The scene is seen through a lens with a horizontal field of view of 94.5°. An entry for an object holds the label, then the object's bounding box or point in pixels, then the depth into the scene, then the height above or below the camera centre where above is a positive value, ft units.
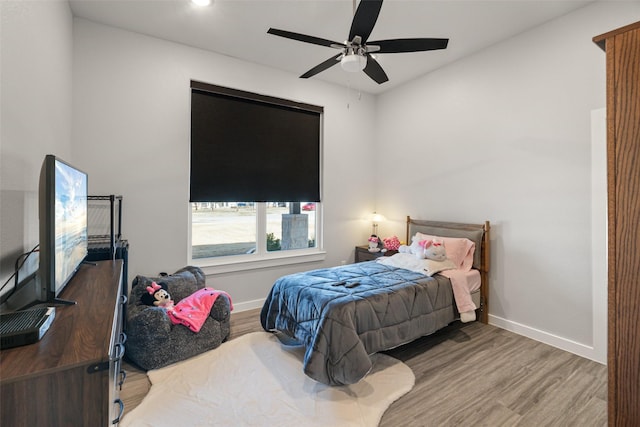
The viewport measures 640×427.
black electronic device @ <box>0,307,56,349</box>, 2.83 -1.15
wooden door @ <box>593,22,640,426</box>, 3.07 -0.05
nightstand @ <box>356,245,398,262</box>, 13.45 -1.86
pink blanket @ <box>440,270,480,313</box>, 9.34 -2.38
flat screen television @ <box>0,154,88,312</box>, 3.70 -0.35
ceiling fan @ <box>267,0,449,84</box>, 6.59 +3.99
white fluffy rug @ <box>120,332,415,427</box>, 5.93 -4.07
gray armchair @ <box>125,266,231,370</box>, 7.49 -3.16
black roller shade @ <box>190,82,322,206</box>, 11.10 +2.73
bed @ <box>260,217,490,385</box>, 6.73 -2.56
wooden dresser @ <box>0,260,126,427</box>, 2.45 -1.43
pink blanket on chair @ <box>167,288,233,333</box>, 8.14 -2.74
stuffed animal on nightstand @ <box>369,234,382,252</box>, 14.03 -1.41
